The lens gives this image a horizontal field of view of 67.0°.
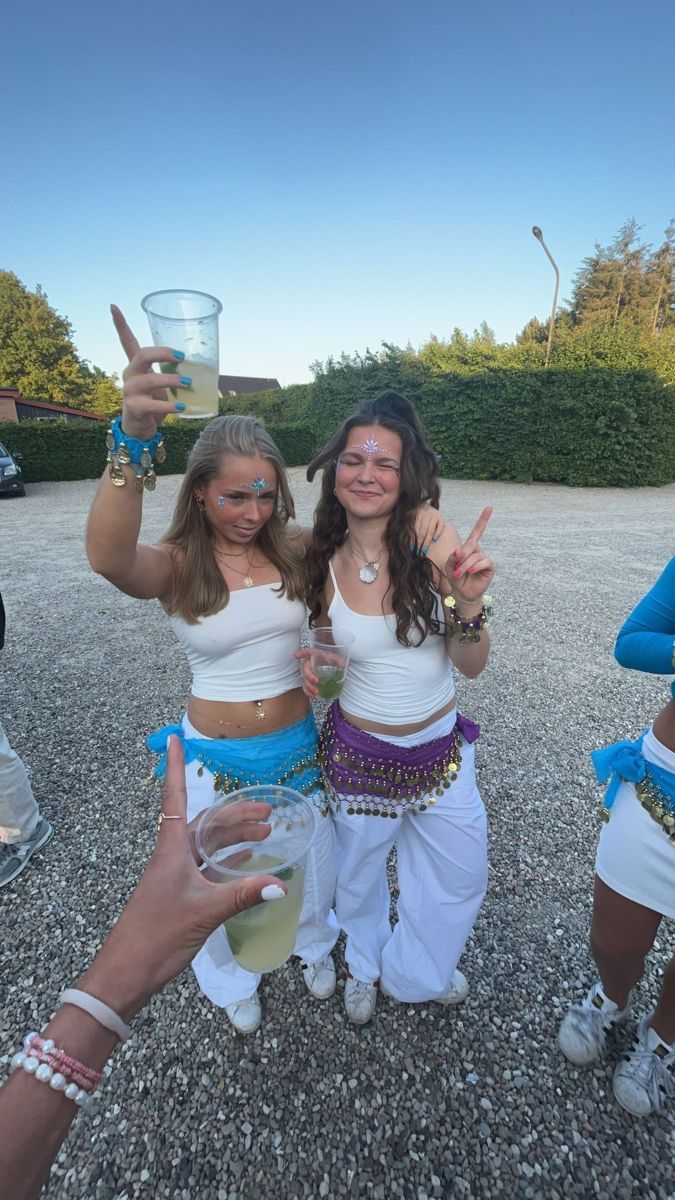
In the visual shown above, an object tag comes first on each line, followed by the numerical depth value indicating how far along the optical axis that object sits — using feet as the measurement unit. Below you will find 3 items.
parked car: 50.37
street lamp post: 54.65
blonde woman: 6.26
